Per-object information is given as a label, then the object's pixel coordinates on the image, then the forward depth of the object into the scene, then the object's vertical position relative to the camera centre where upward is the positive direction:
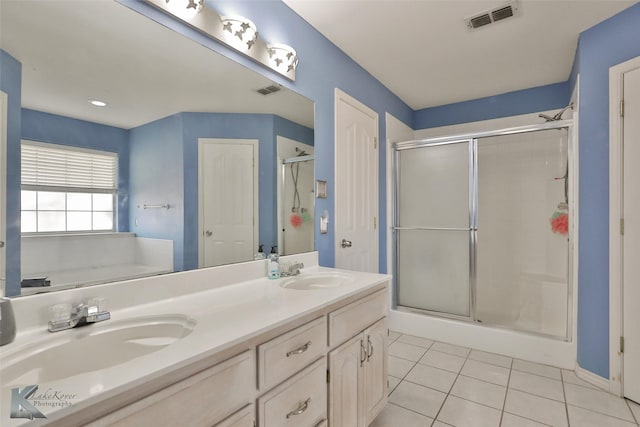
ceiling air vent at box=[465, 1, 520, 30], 1.90 +1.30
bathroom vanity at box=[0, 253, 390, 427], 0.64 -0.39
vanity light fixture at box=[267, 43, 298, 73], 1.70 +0.90
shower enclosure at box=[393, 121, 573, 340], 2.53 -0.14
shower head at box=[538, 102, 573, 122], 2.45 +0.78
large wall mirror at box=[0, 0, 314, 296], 0.94 +0.25
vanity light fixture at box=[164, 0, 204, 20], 1.24 +0.86
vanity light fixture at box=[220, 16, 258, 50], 1.44 +0.90
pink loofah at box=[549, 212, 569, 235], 2.43 -0.09
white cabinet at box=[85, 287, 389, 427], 0.72 -0.54
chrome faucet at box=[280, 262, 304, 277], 1.71 -0.33
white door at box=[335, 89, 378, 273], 2.27 +0.23
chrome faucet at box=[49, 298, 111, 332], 0.89 -0.31
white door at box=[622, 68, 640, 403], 1.83 -0.15
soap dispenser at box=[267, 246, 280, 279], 1.63 -0.30
